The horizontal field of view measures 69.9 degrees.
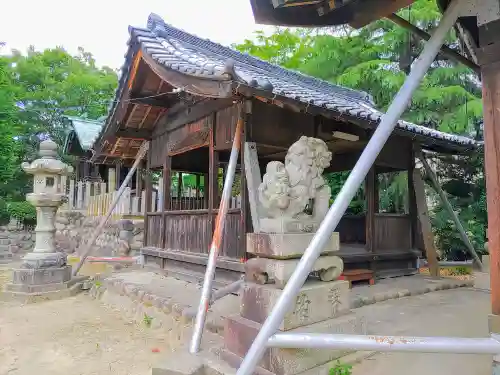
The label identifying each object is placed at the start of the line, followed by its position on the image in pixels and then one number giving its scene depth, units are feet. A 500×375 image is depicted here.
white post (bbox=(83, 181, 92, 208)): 59.19
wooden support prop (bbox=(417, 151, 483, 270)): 25.23
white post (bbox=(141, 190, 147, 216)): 45.77
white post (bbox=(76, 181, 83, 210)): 60.08
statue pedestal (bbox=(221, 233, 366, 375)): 10.24
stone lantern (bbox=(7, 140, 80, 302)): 27.50
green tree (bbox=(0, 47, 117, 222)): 65.51
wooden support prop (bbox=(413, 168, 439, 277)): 25.73
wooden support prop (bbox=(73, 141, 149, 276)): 28.04
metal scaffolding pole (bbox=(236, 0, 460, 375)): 7.82
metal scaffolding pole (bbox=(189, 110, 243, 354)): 12.23
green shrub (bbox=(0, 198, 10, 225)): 61.11
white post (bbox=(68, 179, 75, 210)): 61.21
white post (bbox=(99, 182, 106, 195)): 58.75
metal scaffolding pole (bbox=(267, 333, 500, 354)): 7.56
